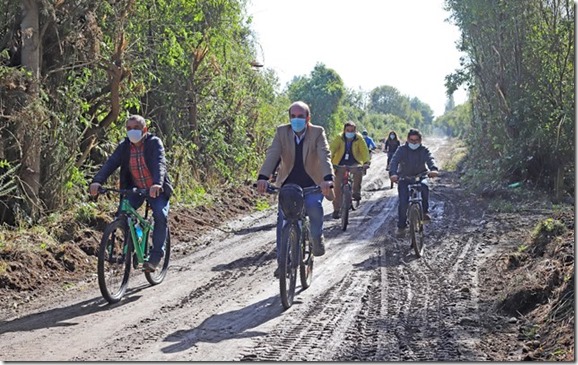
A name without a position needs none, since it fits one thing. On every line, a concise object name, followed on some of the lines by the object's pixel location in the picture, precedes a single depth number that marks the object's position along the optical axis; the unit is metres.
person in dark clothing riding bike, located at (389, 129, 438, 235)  11.64
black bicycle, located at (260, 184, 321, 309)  7.68
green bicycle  7.95
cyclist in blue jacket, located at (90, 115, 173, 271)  8.54
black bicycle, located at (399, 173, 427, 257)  11.08
